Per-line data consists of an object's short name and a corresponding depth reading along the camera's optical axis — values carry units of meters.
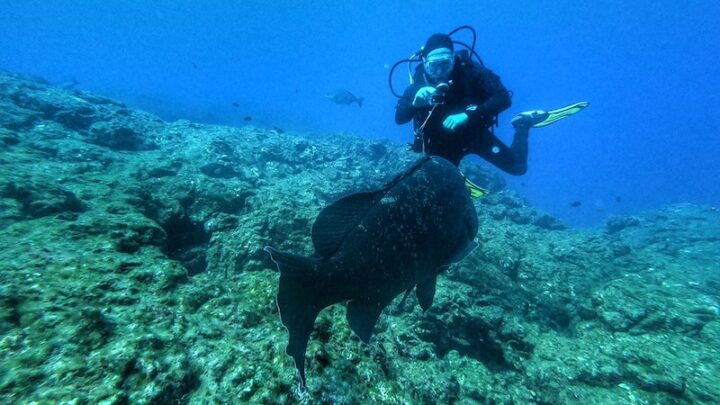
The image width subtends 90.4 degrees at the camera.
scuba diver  2.09
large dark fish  0.77
